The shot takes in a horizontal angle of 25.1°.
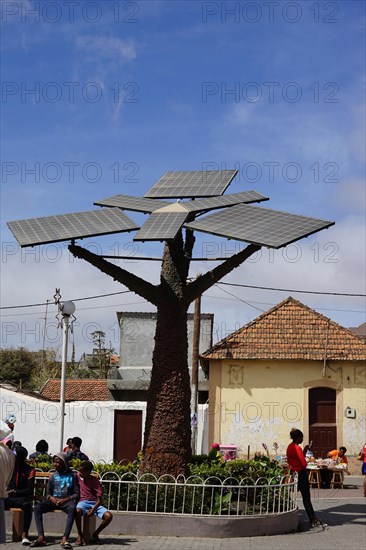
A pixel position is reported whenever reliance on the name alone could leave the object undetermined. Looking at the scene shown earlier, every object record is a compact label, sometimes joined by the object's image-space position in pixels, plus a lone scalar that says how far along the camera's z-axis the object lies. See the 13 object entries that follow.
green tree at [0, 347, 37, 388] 60.56
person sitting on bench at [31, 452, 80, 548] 11.21
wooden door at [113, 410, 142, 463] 27.94
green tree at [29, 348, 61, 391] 54.90
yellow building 26.61
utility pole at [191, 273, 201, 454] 25.00
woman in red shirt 13.56
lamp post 17.97
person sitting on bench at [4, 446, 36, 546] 11.66
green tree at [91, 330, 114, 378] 58.61
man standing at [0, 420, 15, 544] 9.63
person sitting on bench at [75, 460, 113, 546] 11.31
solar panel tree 13.12
